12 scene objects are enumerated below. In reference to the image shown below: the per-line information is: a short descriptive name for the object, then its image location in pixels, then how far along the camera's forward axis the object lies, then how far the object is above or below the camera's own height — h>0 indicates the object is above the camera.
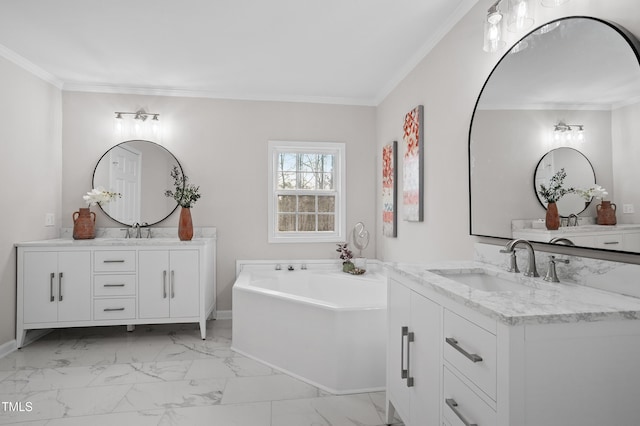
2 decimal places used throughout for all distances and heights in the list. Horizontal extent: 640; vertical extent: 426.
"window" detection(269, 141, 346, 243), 3.99 +0.29
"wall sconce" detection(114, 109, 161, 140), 3.68 +0.95
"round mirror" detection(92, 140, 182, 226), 3.67 +0.40
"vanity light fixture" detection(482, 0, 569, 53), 1.61 +0.93
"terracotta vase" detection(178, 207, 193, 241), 3.36 -0.08
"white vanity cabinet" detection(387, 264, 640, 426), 0.97 -0.41
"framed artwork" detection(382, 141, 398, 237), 3.43 +0.29
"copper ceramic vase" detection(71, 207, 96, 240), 3.38 -0.08
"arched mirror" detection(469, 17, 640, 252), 1.27 +0.43
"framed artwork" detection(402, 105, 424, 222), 2.84 +0.43
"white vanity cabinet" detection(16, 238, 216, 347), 3.04 -0.57
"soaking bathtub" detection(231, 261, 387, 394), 2.28 -0.83
